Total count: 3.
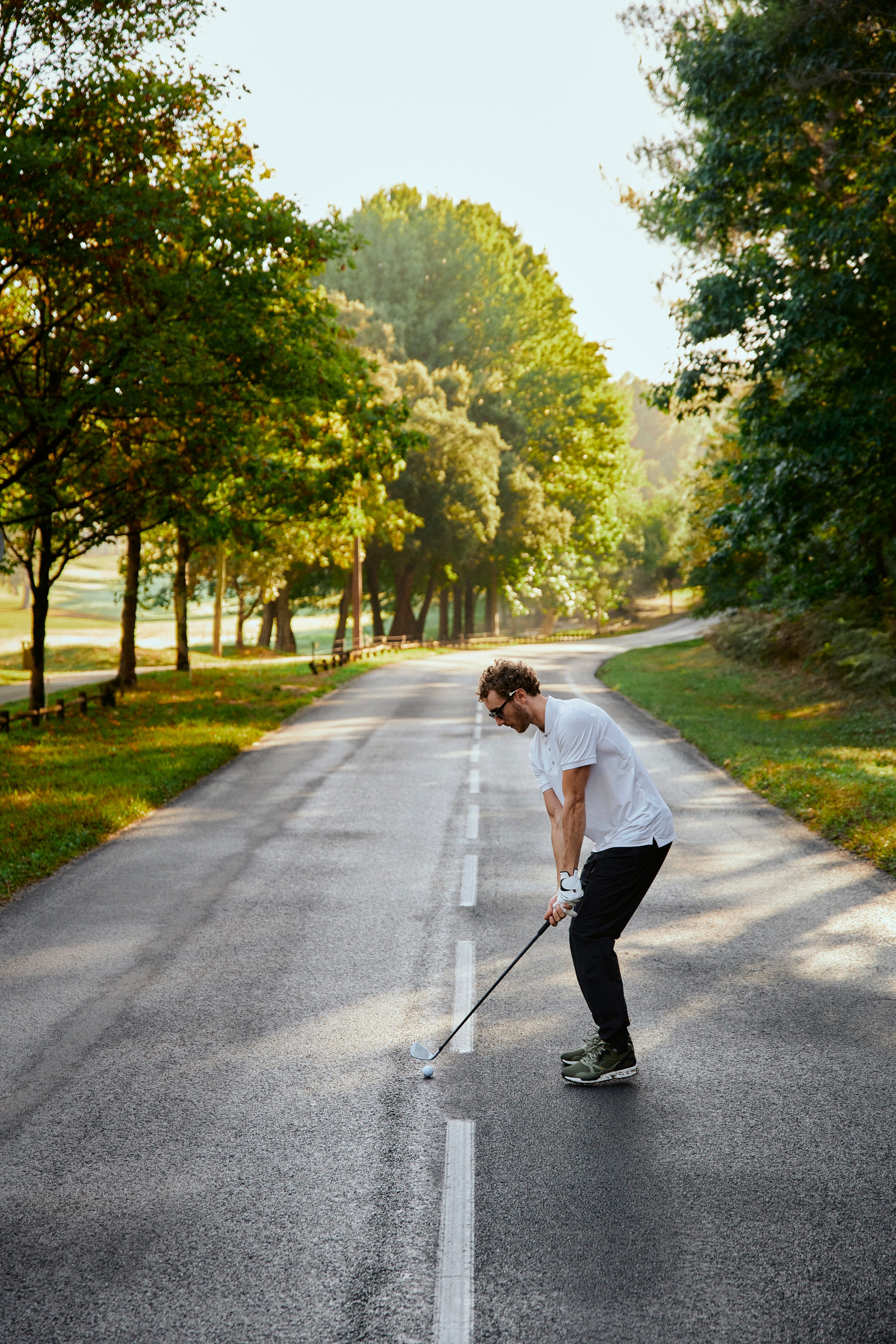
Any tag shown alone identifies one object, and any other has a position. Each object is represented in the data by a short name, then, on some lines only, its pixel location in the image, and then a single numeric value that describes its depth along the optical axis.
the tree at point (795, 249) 14.70
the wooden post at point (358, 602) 38.34
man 4.89
